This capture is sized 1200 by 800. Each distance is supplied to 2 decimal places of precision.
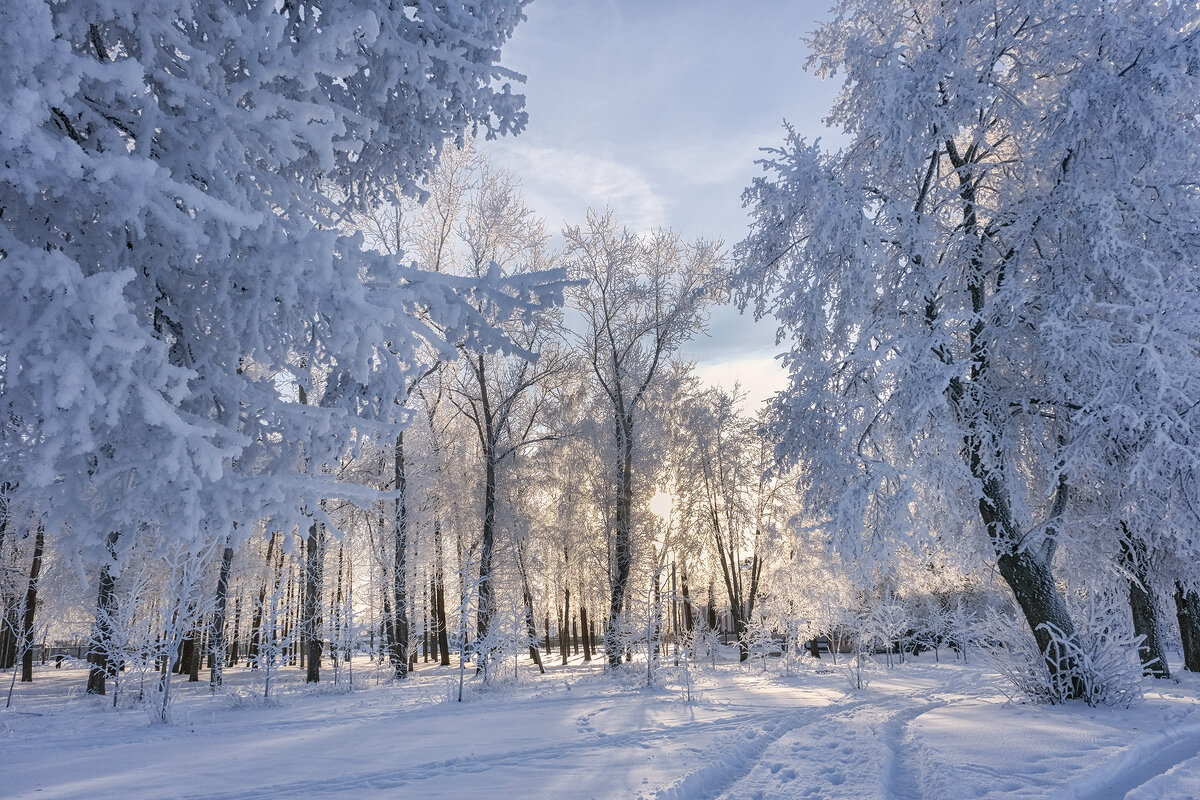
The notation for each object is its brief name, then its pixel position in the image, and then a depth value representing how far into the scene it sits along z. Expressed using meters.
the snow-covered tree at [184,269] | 2.44
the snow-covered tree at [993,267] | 7.20
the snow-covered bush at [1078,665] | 7.35
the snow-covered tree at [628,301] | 17.97
